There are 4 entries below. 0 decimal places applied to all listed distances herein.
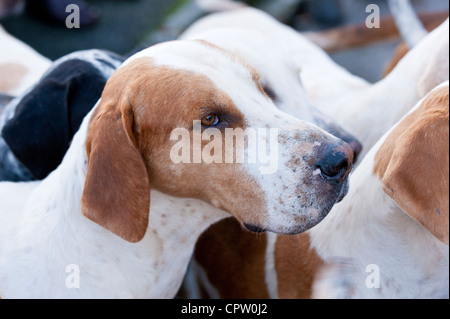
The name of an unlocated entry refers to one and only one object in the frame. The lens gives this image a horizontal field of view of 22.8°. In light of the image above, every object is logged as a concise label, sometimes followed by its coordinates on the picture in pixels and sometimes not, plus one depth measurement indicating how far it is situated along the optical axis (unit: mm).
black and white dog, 1115
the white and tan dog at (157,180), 955
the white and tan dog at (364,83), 1175
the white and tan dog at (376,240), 972
